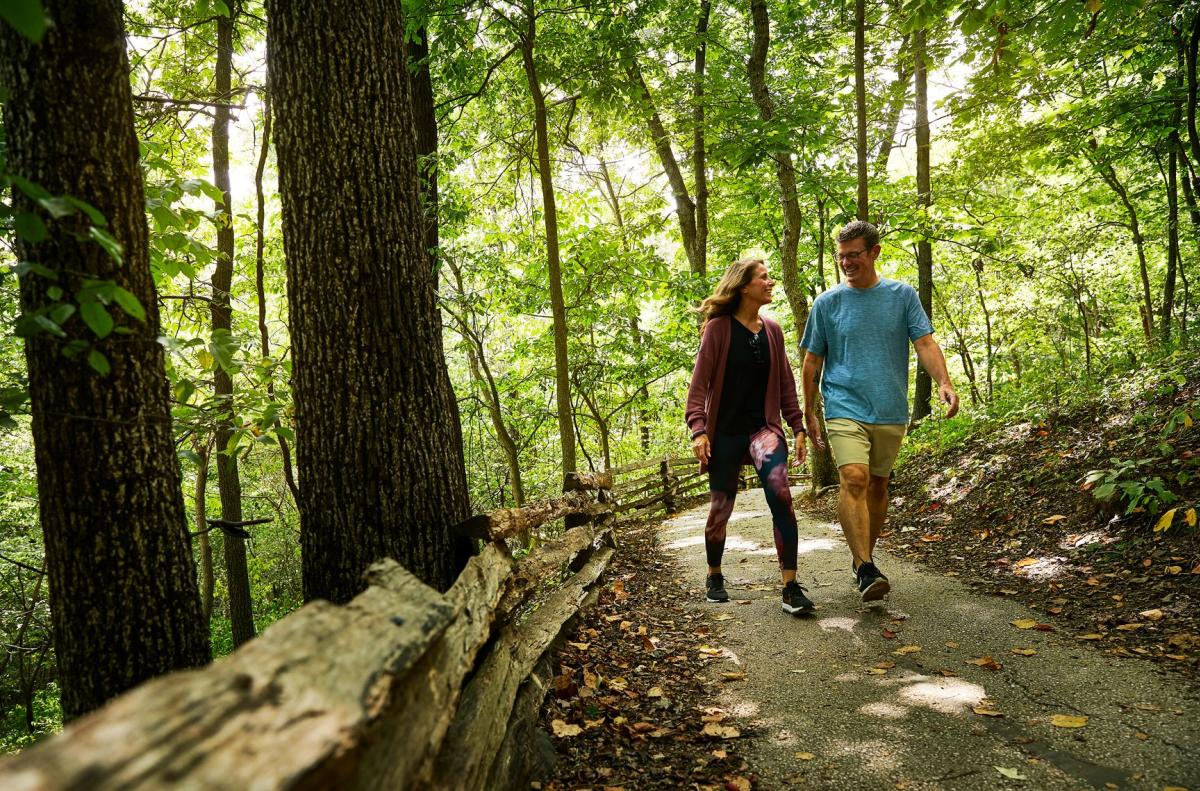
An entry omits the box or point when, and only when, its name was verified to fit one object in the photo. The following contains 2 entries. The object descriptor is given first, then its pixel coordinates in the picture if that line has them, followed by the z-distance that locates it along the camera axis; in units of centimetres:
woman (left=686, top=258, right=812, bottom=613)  469
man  435
